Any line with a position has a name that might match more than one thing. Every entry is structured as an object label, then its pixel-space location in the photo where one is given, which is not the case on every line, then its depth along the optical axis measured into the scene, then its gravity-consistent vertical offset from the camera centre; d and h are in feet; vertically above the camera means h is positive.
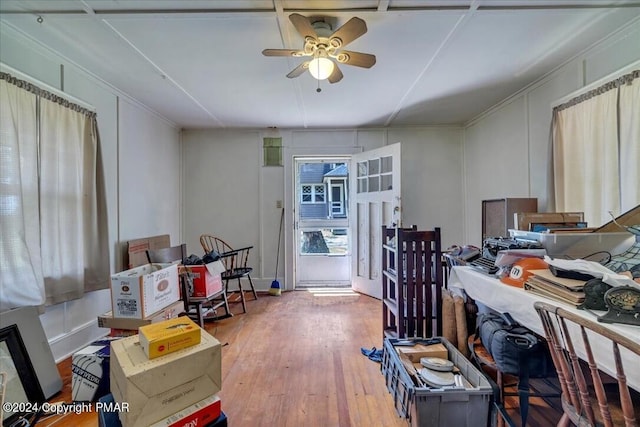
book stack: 3.42 -1.05
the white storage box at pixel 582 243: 4.52 -0.59
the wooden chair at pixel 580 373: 2.51 -1.71
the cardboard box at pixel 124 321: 6.91 -2.74
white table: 2.62 -1.41
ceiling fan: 5.18 +3.49
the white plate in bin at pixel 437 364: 5.00 -2.87
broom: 12.68 -3.57
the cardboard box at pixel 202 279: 8.85 -2.15
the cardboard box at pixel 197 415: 3.64 -2.77
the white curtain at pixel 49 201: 5.89 +0.35
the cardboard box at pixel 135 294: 6.89 -2.07
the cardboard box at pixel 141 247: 9.59 -1.29
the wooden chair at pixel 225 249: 12.50 -1.74
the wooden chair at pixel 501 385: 4.20 -3.00
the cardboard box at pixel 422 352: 5.52 -2.88
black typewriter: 5.08 -0.80
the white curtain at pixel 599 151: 5.93 +1.41
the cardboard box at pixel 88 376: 5.65 -3.36
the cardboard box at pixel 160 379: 3.51 -2.27
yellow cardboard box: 3.82 -1.80
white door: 11.16 +0.18
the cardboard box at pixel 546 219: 5.97 -0.21
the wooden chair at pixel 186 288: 8.71 -2.41
